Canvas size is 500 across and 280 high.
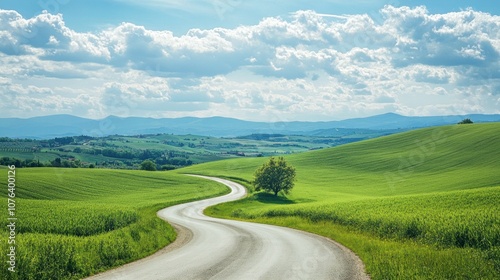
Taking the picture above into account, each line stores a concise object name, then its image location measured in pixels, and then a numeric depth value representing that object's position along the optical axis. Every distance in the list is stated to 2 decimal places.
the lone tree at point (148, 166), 157.50
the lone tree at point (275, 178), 87.69
